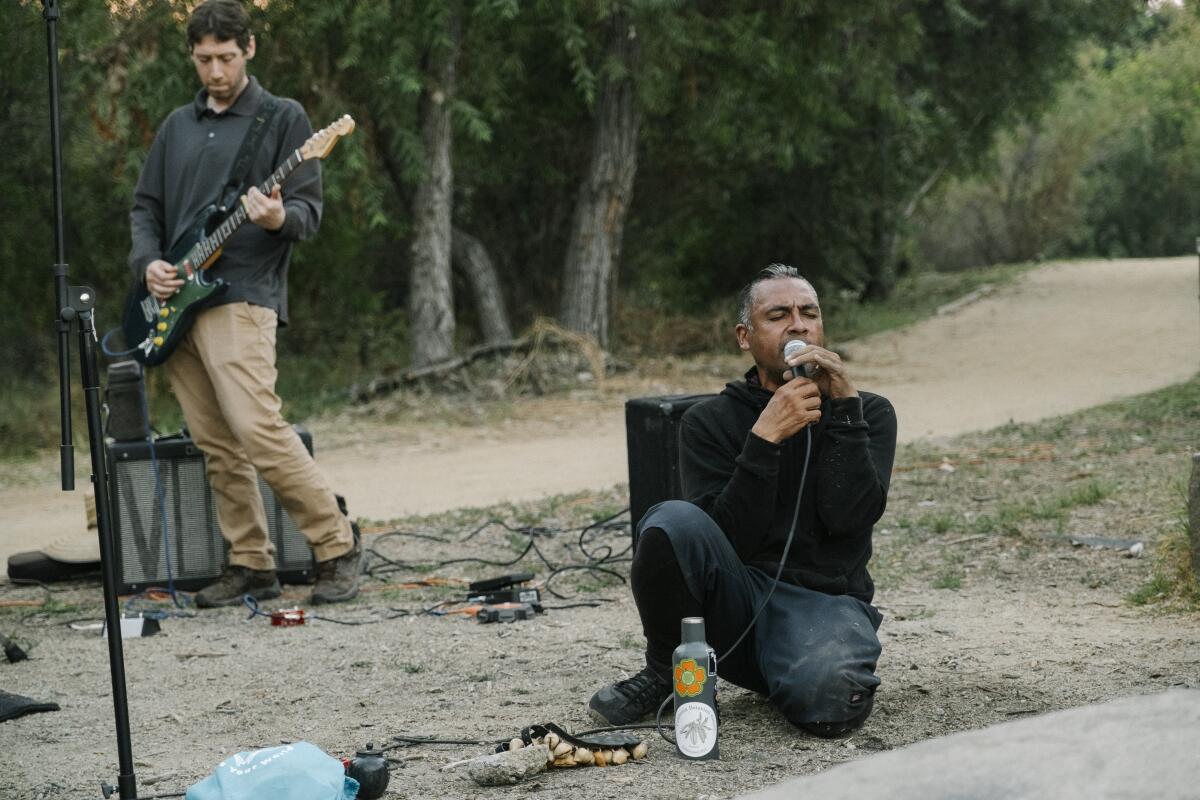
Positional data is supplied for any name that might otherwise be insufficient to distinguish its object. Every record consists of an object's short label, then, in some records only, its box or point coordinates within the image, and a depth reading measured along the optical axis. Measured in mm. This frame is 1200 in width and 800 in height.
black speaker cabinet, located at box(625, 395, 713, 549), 6020
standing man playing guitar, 6266
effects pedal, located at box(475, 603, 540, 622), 6035
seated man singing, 4066
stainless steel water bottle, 3844
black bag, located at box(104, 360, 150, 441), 6895
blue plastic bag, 3418
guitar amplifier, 6840
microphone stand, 3506
